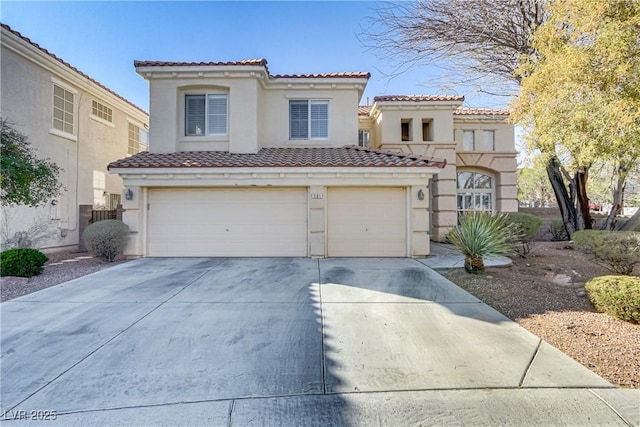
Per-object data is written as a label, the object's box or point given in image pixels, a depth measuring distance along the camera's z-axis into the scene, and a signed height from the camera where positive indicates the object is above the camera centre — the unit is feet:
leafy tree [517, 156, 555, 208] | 118.62 +11.58
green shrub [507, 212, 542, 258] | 41.59 -0.97
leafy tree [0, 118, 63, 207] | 24.00 +3.47
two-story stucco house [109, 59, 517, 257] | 34.45 +5.20
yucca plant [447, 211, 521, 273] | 25.35 -2.00
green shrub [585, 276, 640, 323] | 15.32 -4.11
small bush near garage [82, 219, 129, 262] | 31.48 -2.43
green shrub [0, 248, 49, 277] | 24.22 -3.78
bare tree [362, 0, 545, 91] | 33.58 +21.42
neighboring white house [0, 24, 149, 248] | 33.11 +11.50
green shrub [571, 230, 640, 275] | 23.35 -2.74
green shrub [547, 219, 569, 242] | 47.34 -2.24
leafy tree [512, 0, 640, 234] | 16.06 +7.82
